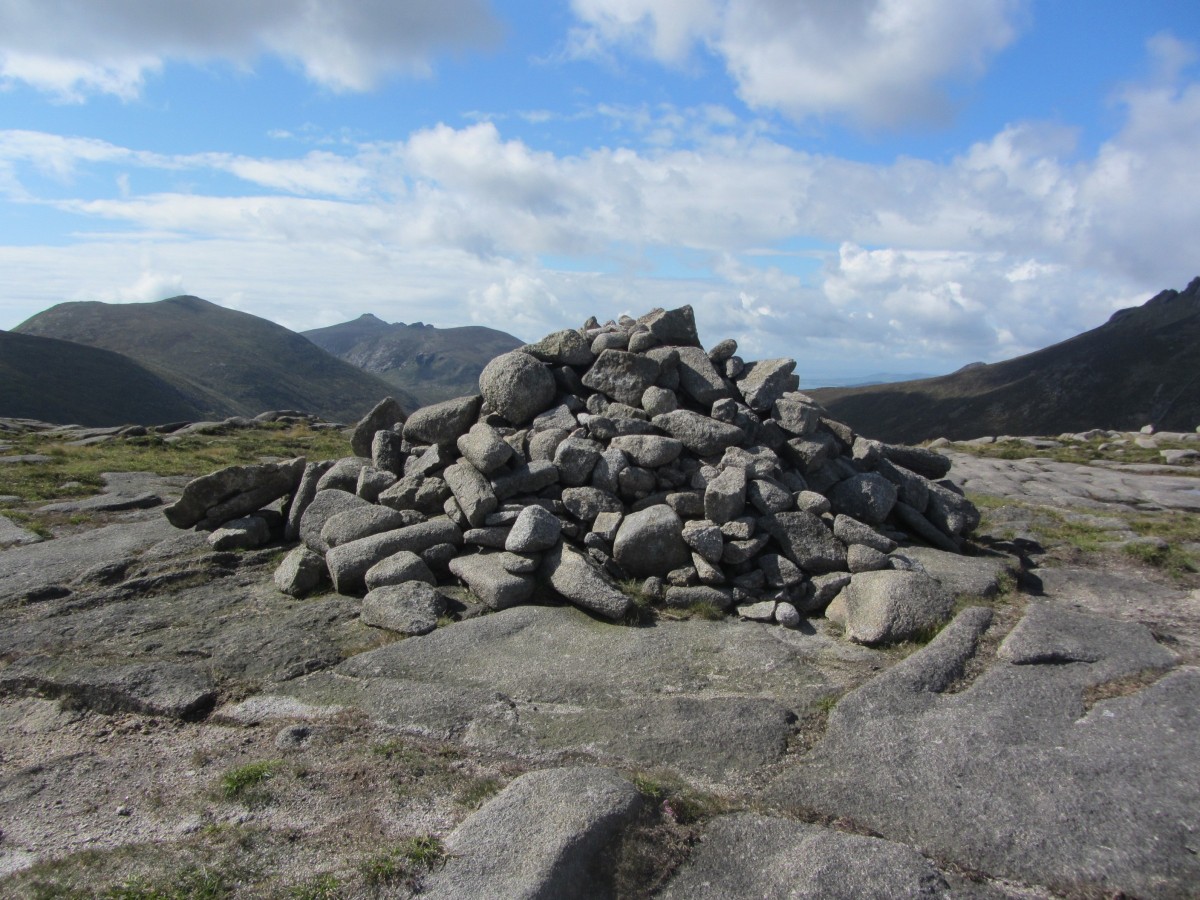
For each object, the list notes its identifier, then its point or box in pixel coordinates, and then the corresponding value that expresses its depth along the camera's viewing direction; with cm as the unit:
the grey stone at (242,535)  1421
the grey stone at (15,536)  1500
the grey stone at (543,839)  557
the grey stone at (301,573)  1223
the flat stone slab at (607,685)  782
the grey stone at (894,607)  1013
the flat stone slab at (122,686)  862
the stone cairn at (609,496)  1172
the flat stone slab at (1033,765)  596
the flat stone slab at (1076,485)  2166
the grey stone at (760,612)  1105
